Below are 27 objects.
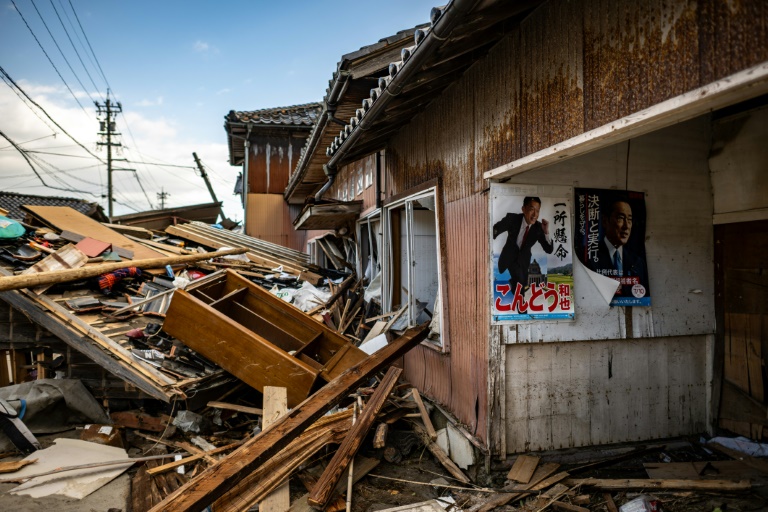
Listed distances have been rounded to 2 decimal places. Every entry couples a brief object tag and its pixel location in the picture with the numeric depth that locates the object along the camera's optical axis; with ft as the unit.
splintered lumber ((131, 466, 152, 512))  13.07
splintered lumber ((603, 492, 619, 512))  11.76
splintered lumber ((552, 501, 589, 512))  11.57
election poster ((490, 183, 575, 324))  13.34
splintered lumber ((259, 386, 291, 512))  12.73
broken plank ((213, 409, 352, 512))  11.90
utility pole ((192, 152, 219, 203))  64.54
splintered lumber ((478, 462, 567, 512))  12.20
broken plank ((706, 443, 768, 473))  12.95
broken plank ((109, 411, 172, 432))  17.66
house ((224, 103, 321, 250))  60.49
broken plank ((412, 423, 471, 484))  14.30
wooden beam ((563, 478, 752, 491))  11.93
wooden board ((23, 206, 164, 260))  29.94
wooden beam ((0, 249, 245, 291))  18.49
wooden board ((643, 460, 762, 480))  12.71
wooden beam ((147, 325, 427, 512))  9.91
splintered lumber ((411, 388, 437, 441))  16.90
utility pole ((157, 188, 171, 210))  190.70
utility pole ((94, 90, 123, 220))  95.30
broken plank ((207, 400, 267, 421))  17.89
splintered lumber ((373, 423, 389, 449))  14.97
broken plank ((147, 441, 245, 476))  14.61
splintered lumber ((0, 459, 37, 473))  14.24
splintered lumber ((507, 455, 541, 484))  12.86
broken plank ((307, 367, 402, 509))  12.32
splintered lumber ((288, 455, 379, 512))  12.72
